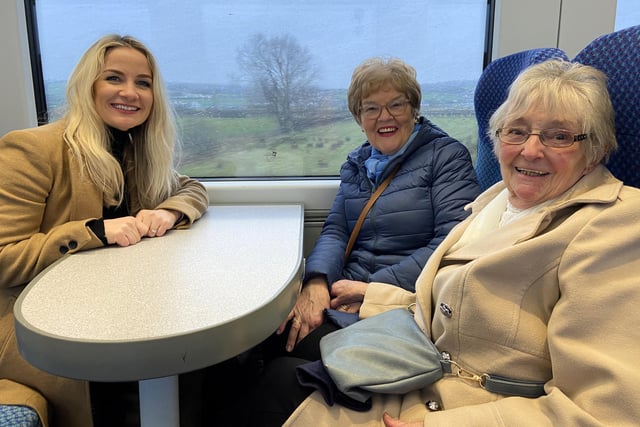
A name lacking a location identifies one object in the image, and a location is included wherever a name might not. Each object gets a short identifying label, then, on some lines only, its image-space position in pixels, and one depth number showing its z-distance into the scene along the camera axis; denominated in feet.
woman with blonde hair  4.04
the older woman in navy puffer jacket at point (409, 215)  5.35
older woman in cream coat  2.83
